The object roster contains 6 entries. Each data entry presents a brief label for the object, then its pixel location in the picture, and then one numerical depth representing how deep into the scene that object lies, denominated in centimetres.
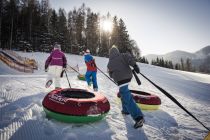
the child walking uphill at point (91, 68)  662
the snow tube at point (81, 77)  947
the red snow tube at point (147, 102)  460
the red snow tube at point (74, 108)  311
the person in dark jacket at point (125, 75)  336
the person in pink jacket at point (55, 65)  549
